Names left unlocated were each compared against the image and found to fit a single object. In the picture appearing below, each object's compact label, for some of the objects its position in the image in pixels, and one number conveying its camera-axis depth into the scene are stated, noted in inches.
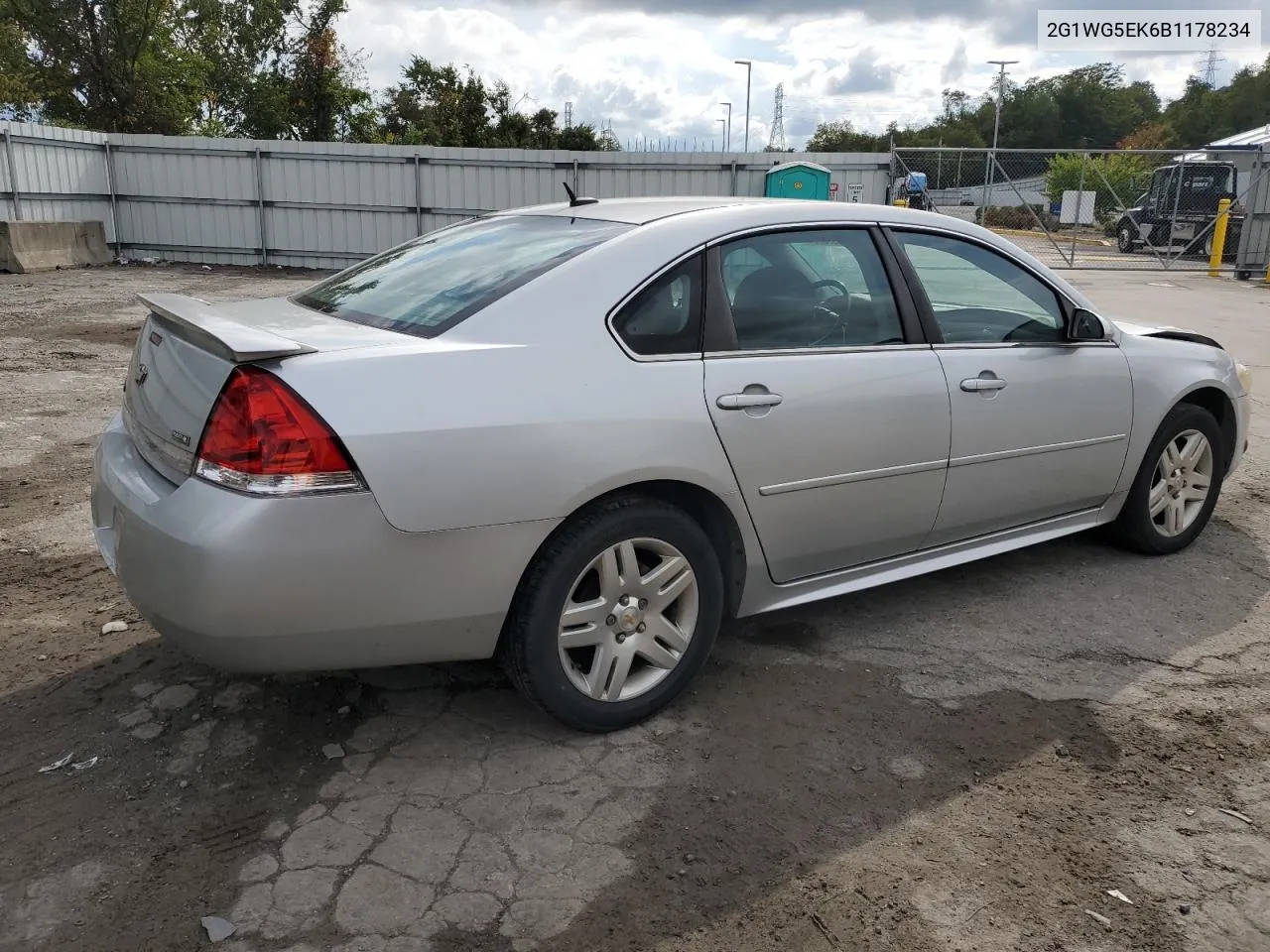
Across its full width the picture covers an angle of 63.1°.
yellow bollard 821.9
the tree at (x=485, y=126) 1406.3
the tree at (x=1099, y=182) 1571.1
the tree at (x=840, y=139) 2975.1
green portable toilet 585.3
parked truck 921.5
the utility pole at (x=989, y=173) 707.0
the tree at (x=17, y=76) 1277.1
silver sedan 100.3
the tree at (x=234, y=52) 1504.7
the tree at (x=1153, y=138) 2613.2
